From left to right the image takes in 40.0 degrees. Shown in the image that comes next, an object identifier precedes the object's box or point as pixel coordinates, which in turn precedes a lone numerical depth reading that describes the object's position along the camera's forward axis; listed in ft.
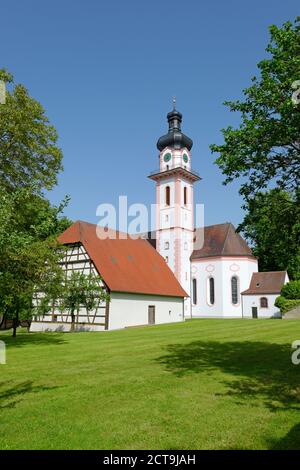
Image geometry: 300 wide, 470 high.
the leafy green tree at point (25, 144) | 71.61
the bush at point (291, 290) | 137.90
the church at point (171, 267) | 106.73
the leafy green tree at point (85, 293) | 97.14
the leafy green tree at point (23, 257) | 55.47
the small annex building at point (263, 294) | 147.95
